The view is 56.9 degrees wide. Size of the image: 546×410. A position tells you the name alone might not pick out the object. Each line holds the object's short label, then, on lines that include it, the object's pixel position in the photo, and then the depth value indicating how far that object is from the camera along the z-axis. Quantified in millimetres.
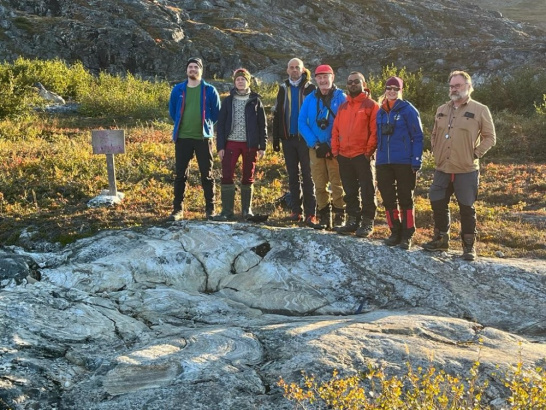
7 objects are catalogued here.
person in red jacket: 7645
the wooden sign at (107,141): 9398
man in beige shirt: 6949
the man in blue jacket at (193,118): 8406
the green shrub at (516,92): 23906
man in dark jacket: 8484
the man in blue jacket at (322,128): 8070
